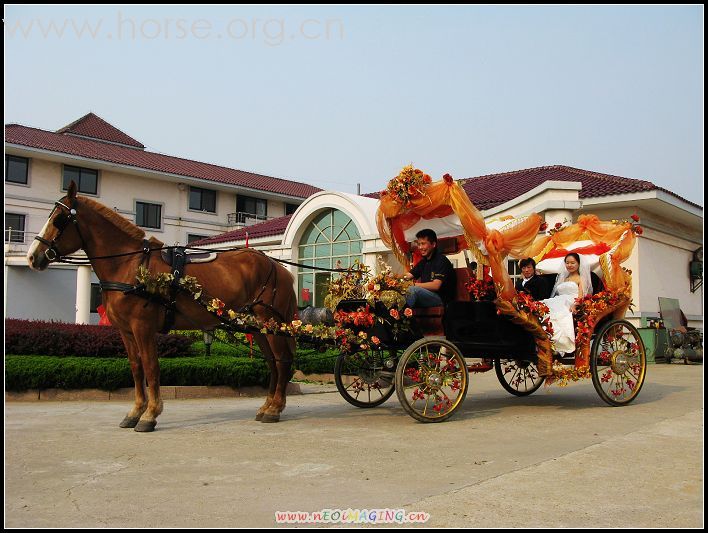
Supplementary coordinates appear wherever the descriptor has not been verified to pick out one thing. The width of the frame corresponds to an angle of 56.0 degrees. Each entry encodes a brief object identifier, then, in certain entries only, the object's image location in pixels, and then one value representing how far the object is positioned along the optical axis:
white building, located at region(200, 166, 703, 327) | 15.51
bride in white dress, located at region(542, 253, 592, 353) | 8.34
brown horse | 7.13
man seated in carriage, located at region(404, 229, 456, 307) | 7.67
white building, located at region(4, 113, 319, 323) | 31.98
